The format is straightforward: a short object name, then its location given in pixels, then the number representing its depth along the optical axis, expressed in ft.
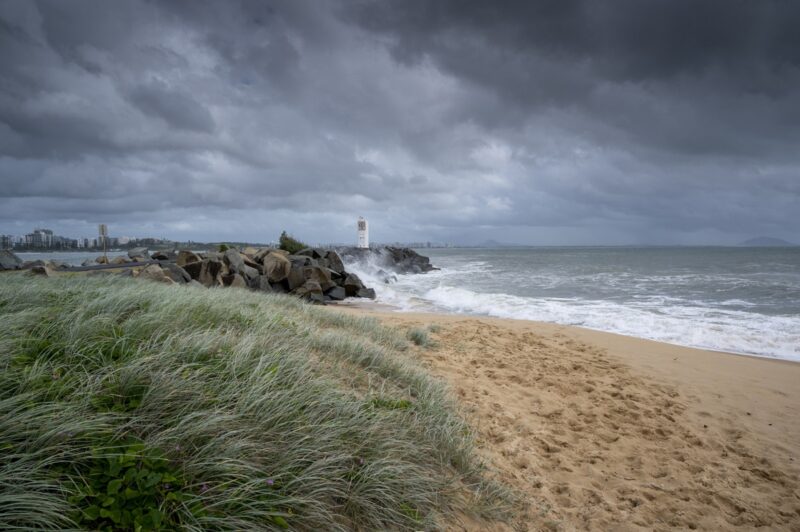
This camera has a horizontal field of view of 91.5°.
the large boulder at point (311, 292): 54.65
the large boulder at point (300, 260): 63.58
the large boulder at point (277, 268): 56.75
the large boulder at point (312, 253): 74.76
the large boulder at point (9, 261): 52.16
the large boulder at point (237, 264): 52.12
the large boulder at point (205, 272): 47.03
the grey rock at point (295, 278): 57.47
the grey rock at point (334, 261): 70.32
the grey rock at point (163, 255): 63.36
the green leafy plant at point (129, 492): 5.86
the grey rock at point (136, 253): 67.67
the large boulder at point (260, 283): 51.96
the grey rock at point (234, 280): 47.40
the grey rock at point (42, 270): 40.89
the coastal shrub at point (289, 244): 99.59
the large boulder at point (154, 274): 35.70
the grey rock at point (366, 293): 63.46
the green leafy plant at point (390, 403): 12.09
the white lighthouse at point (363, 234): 192.85
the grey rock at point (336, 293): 58.49
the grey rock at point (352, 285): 63.52
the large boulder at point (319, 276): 58.44
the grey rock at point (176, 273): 40.91
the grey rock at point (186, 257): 51.70
